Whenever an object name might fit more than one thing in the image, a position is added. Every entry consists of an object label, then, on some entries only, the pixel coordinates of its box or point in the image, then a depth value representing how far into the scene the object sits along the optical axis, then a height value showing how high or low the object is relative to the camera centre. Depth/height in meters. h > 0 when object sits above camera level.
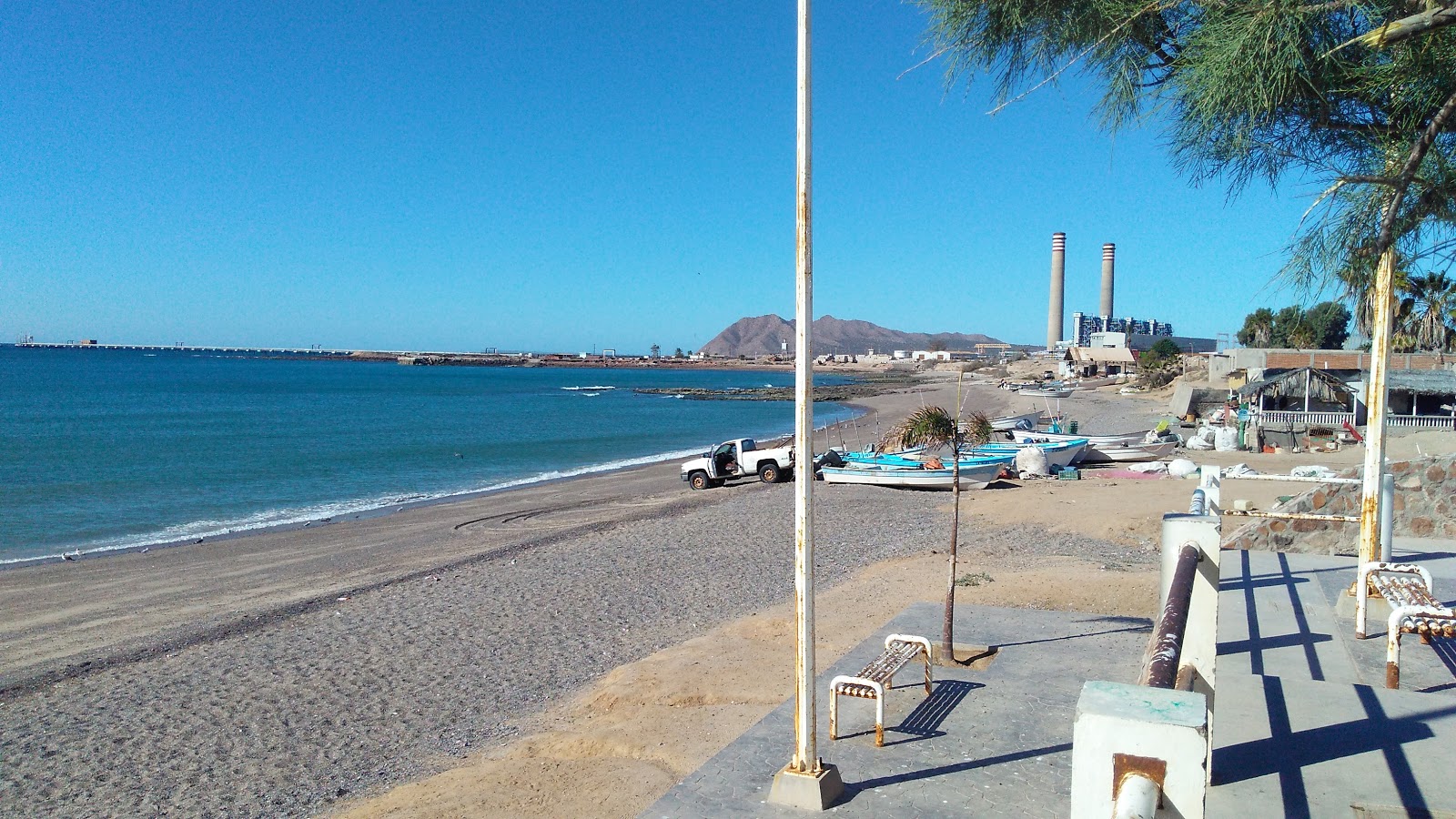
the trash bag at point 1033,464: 25.83 -3.25
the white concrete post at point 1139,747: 1.64 -0.74
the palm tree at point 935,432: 8.15 -0.82
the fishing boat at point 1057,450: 27.36 -3.07
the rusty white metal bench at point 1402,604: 5.21 -1.59
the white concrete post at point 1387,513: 7.45 -1.33
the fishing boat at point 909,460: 24.72 -3.14
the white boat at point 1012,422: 35.48 -2.92
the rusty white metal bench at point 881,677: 6.06 -2.33
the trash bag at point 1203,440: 28.55 -2.83
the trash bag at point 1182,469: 22.22 -2.90
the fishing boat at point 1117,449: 29.20 -3.19
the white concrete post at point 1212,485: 6.14 -0.96
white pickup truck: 29.44 -3.78
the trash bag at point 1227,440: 27.30 -2.69
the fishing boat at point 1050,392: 68.34 -3.29
